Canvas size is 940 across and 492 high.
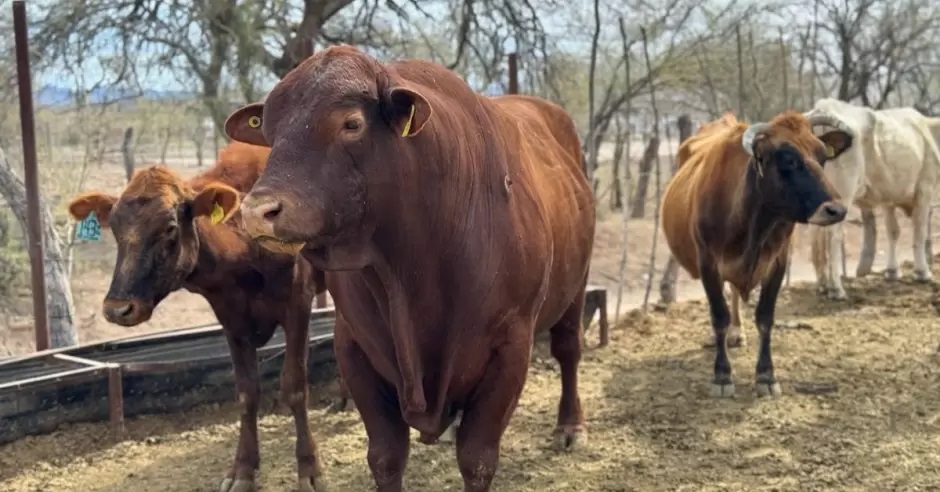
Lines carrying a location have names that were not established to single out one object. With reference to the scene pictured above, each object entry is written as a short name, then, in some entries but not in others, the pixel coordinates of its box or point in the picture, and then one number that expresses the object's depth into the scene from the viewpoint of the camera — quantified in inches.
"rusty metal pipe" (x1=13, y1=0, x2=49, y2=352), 212.1
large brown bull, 91.0
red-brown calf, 152.6
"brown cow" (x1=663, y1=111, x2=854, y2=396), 213.9
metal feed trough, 193.0
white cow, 341.1
